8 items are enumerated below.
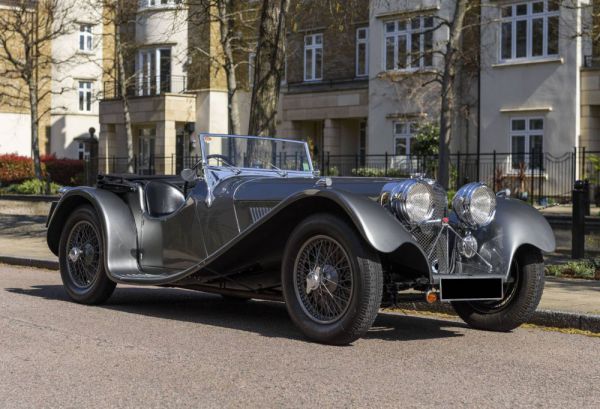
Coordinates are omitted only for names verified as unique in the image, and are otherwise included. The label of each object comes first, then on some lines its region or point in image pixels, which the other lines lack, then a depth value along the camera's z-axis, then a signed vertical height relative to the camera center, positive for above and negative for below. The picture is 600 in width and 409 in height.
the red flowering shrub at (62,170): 44.25 +0.27
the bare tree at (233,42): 20.59 +3.84
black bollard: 13.39 -0.72
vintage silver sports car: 6.92 -0.53
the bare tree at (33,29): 33.78 +5.25
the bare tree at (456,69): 29.14 +3.34
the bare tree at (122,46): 29.04 +4.65
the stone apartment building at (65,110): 50.59 +3.50
